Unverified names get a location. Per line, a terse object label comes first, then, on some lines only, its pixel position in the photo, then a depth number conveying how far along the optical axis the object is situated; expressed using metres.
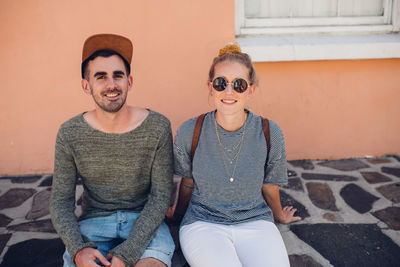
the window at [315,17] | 3.52
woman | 1.95
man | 1.95
